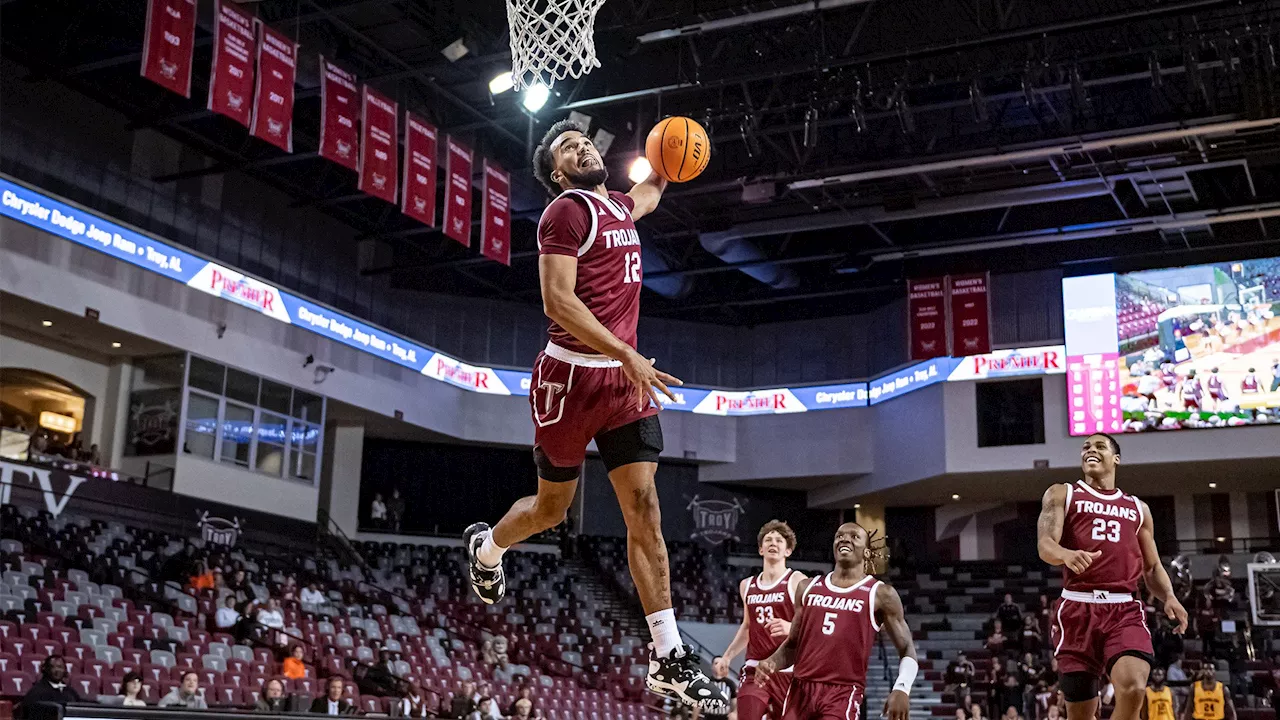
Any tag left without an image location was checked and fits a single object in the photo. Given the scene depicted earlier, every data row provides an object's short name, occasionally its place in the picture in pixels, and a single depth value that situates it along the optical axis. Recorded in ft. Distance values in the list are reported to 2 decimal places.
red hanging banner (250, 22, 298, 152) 62.39
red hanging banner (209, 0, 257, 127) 60.18
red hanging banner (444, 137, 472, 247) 72.59
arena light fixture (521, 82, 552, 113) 69.41
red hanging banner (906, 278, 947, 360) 94.63
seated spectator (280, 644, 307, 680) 55.52
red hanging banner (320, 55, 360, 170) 66.85
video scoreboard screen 85.10
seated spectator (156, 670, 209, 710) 45.69
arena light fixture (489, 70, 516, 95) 63.03
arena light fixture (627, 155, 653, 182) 44.66
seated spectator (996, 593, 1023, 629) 81.56
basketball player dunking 16.81
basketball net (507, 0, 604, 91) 29.68
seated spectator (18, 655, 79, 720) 38.91
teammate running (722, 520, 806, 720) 30.48
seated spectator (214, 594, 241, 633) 60.34
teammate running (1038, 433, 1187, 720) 25.71
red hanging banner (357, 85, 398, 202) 68.18
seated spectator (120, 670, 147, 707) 43.06
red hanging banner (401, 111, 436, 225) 70.59
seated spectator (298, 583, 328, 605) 70.13
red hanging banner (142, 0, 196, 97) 58.08
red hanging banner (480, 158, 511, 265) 75.00
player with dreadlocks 26.63
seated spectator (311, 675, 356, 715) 48.75
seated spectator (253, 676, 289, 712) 48.62
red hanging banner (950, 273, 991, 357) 93.56
